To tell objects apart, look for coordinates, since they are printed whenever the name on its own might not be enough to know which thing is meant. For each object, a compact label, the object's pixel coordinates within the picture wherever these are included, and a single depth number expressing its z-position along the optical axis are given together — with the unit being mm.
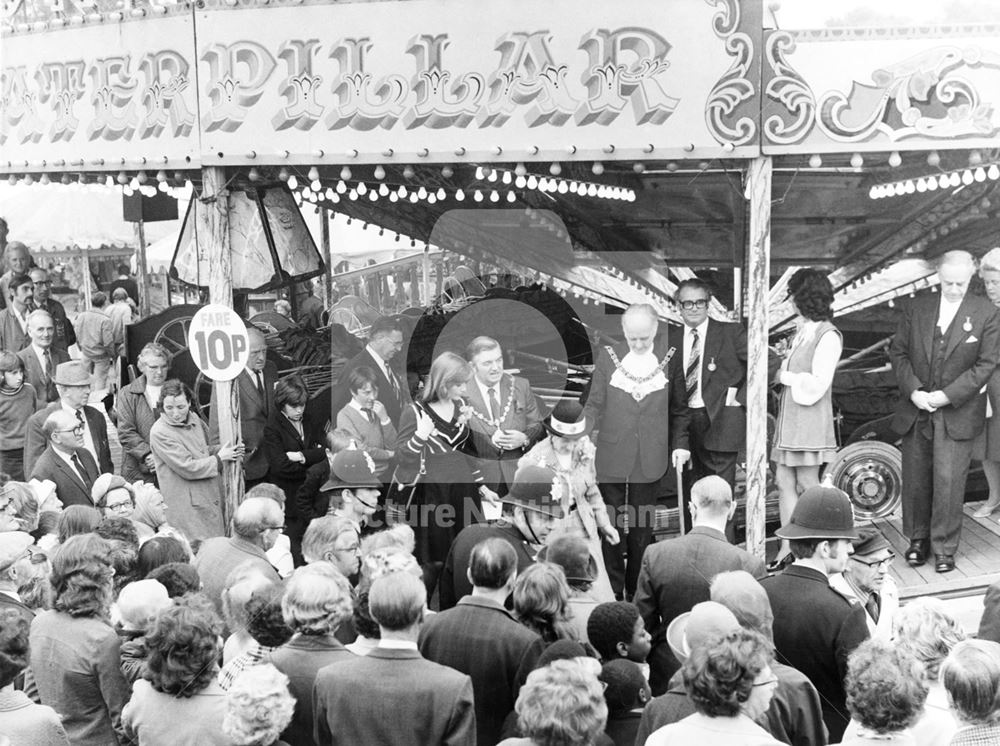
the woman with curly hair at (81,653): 4379
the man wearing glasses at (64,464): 7312
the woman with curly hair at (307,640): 4137
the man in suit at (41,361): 9683
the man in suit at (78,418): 7836
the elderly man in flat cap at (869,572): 5398
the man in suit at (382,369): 8352
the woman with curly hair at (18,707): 3787
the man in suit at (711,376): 7895
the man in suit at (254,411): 8164
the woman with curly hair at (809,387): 7570
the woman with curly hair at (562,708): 3438
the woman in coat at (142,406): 8219
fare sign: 7613
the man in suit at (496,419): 7617
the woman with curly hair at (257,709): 3668
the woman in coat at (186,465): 7629
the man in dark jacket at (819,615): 4613
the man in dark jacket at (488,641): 4484
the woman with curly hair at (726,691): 3504
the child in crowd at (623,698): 3990
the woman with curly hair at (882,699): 3510
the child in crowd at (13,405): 8976
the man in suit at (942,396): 7488
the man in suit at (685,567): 5238
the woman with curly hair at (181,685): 3842
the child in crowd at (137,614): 4406
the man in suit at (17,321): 10328
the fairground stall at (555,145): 6980
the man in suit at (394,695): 3908
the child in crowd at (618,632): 4363
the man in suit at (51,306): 10352
